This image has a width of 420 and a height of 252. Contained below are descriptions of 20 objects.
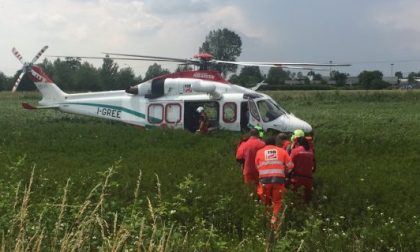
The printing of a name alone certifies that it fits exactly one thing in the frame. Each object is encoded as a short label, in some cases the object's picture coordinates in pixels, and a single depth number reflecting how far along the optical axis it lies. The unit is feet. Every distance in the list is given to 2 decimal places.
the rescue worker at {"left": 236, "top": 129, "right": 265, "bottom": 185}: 35.06
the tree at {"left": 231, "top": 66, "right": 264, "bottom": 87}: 158.42
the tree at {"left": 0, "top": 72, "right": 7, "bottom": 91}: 295.28
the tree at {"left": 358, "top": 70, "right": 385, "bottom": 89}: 273.13
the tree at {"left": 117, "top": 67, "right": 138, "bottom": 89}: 227.81
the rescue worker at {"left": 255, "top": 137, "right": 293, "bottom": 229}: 30.40
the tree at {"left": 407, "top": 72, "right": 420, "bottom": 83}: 356.79
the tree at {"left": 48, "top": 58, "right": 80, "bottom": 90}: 251.37
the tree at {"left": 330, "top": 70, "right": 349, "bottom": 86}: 275.16
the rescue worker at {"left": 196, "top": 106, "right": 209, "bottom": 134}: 59.82
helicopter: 59.26
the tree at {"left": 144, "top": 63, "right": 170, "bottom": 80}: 201.77
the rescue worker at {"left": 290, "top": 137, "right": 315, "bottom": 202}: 32.19
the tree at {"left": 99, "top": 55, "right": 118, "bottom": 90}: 232.90
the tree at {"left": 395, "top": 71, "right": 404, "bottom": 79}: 472.32
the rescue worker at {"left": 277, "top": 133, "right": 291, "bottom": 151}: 36.58
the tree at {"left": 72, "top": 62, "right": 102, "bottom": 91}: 240.12
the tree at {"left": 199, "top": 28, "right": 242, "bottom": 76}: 319.47
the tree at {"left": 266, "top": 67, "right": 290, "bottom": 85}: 264.33
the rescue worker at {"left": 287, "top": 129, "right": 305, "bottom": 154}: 33.68
